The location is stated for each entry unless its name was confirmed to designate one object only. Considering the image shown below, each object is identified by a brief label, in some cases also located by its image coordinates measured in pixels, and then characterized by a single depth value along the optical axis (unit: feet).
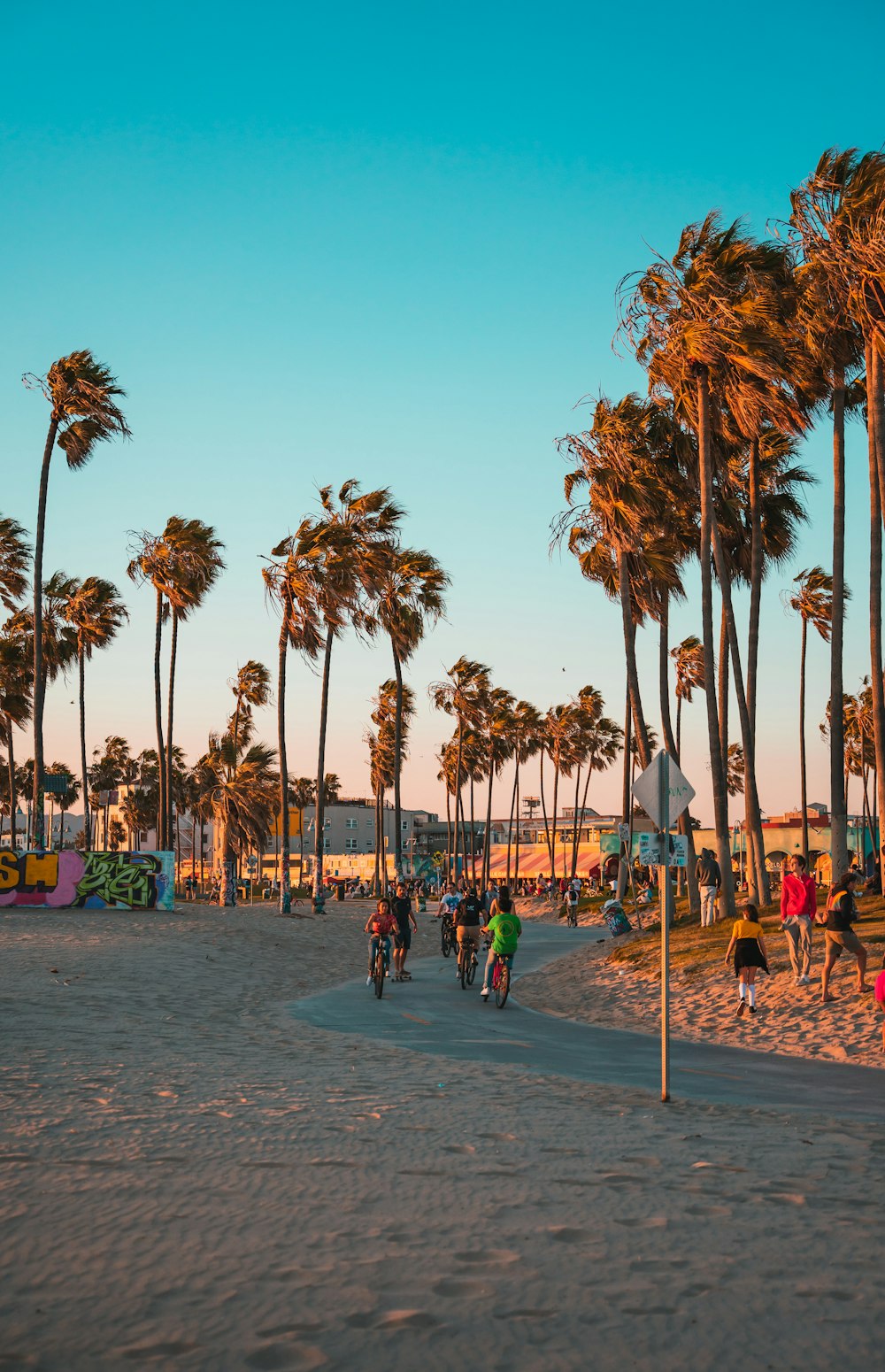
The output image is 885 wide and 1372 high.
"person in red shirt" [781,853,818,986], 58.54
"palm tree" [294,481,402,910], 138.31
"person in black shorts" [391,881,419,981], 74.43
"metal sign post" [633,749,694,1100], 30.54
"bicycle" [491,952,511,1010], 61.26
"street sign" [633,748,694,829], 32.60
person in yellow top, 54.95
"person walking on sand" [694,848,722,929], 90.12
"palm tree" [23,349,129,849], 121.49
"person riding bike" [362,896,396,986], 65.41
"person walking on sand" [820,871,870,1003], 52.37
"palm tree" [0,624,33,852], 158.07
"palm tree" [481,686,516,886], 256.32
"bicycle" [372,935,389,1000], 63.57
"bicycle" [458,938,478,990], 72.08
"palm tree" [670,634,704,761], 212.43
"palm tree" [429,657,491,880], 243.60
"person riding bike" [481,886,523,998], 61.11
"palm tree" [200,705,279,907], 209.26
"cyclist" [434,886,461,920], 104.27
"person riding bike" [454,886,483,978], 71.26
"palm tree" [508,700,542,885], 286.25
